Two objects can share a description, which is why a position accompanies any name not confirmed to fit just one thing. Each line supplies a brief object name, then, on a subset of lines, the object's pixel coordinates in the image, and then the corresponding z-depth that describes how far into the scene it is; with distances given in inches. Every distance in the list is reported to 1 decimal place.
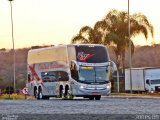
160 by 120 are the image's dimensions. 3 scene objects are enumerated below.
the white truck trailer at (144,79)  2623.0
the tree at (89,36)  2982.3
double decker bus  1790.1
